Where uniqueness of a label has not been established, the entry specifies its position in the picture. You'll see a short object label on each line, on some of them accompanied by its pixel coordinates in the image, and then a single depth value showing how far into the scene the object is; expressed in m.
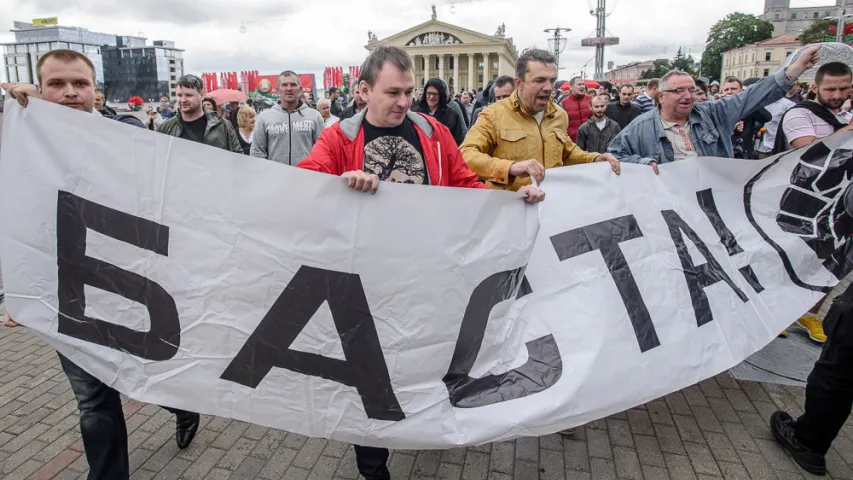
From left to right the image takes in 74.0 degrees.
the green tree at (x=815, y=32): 60.05
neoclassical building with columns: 109.88
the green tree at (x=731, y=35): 91.81
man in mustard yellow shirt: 3.32
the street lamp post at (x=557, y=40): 53.55
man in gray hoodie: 5.83
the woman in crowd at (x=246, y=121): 8.27
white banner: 2.40
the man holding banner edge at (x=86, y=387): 2.54
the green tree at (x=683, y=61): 96.19
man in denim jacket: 3.80
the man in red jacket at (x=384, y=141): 2.55
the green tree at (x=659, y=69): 80.88
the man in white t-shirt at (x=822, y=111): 4.15
